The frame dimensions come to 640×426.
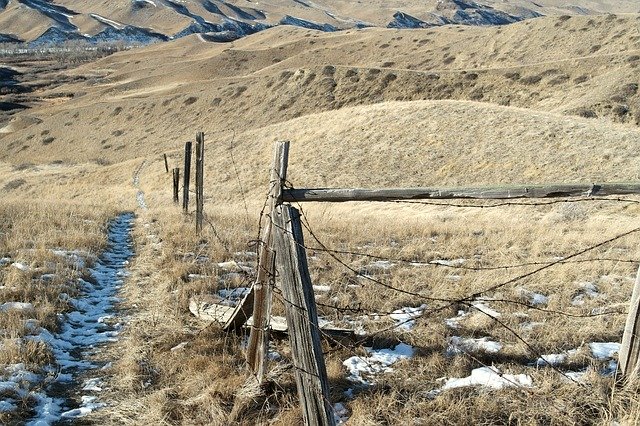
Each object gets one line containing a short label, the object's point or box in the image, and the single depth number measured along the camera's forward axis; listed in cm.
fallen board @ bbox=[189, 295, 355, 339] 521
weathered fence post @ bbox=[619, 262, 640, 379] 392
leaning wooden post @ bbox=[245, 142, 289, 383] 414
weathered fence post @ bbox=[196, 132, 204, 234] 1061
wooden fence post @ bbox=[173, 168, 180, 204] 1750
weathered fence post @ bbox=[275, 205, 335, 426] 333
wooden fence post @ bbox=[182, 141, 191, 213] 1378
